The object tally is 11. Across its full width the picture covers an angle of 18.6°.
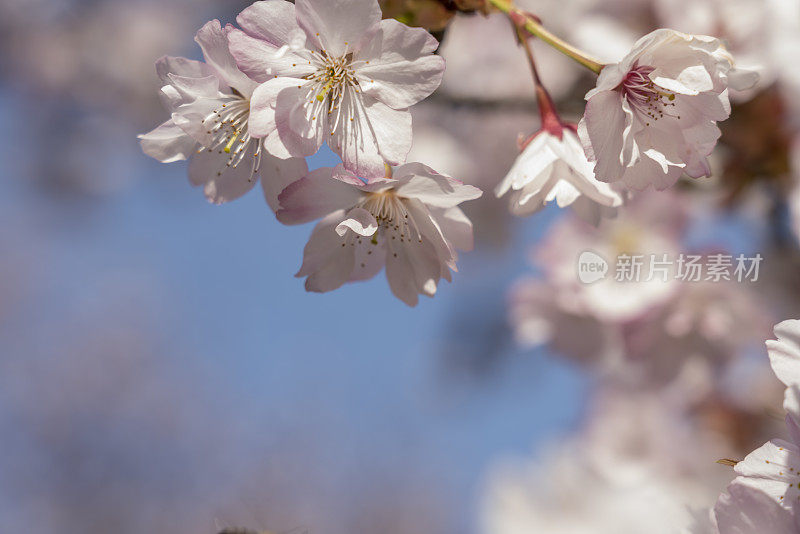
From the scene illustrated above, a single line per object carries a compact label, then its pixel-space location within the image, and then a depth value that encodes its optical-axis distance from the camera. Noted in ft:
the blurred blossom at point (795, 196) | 1.85
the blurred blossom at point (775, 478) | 1.39
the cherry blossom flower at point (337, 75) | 1.41
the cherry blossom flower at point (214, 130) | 1.44
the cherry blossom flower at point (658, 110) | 1.41
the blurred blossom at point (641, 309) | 1.97
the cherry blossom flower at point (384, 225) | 1.43
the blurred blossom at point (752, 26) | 1.76
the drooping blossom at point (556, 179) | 1.45
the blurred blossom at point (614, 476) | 2.63
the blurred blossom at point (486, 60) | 5.34
